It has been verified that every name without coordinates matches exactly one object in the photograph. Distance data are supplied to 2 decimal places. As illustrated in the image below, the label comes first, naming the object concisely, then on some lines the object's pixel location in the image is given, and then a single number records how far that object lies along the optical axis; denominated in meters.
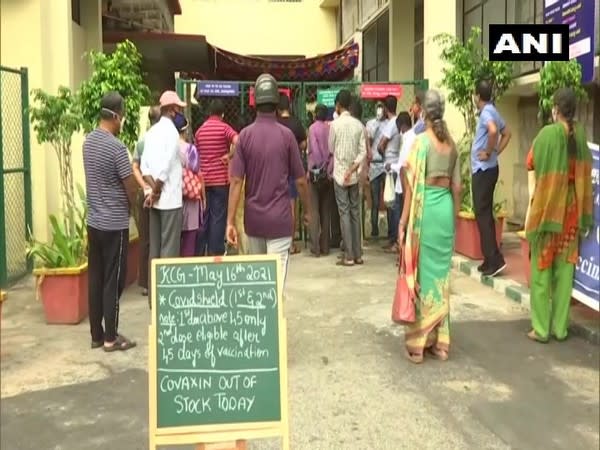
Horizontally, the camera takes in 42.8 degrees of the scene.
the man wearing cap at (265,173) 4.83
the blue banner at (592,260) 5.18
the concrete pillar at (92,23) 10.73
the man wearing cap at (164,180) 5.84
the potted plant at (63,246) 6.04
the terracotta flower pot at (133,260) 7.55
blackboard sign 3.23
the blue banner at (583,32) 5.73
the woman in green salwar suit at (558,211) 5.07
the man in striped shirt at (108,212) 5.06
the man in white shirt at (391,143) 9.02
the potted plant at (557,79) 5.91
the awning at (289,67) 14.84
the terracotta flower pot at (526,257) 6.67
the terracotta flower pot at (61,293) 6.03
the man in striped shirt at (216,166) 7.41
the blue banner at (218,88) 9.70
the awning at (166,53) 13.22
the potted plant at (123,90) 7.00
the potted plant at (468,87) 8.06
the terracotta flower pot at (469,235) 8.09
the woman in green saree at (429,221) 4.91
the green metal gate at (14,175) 7.38
